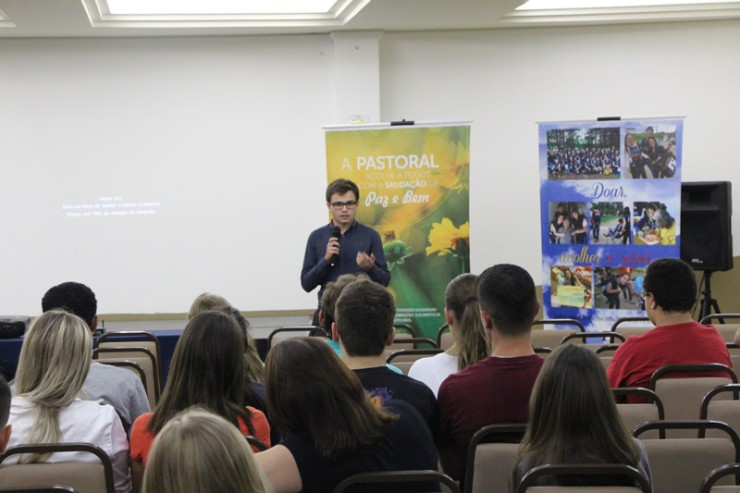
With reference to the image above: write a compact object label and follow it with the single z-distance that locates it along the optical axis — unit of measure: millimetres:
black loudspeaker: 8453
